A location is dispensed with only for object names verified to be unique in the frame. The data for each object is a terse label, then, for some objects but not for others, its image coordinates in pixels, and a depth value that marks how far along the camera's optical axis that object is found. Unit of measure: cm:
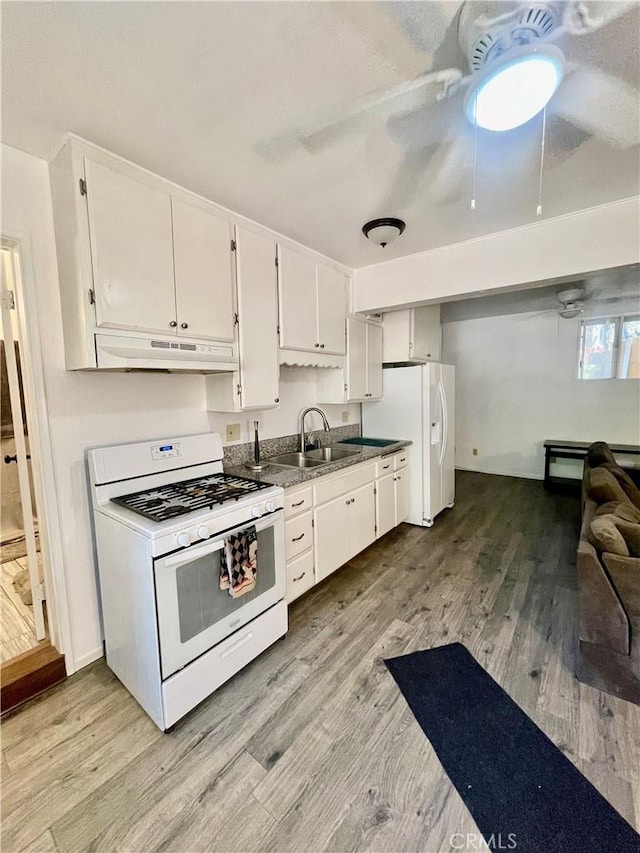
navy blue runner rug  118
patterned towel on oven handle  169
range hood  163
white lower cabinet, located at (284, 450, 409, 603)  232
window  470
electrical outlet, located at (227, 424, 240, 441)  257
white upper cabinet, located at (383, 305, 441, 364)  355
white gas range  150
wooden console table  496
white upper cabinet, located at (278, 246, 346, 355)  255
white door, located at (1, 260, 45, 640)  172
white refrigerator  350
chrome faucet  302
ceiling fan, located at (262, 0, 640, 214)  99
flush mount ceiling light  222
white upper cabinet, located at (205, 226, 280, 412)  222
